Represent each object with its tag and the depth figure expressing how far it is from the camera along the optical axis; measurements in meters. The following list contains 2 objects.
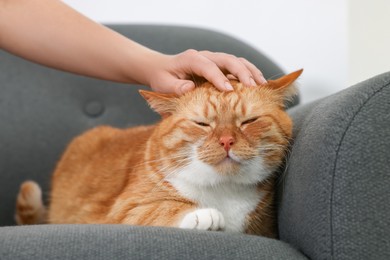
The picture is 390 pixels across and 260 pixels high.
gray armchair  0.82
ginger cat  0.98
